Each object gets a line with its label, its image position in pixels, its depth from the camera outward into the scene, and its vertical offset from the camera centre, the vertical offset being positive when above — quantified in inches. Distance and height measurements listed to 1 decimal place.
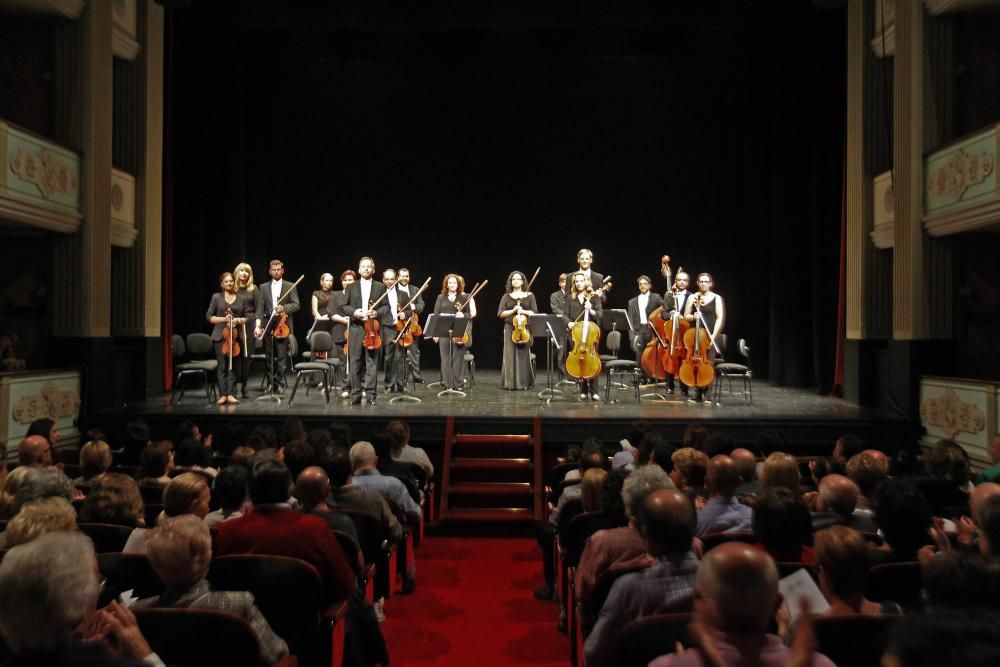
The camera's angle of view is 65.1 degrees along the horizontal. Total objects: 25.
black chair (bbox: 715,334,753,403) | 351.9 -13.8
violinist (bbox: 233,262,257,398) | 343.3 +22.8
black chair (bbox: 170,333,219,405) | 350.3 -9.9
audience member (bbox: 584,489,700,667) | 91.4 -28.0
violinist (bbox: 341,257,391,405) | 350.3 +9.5
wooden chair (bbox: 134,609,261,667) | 78.5 -30.2
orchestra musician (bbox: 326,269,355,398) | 358.3 +8.1
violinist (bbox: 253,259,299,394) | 346.0 +13.2
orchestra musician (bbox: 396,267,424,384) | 387.2 +16.6
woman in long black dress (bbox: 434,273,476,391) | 399.2 -3.6
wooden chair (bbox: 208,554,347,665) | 101.1 -32.2
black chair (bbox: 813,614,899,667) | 76.6 -29.3
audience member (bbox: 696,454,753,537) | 129.1 -27.9
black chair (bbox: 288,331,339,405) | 343.3 -11.4
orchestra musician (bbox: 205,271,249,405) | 341.1 +4.7
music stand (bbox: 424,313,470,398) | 340.8 +5.3
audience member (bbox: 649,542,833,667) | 62.8 -21.9
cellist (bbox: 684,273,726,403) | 338.3 +14.1
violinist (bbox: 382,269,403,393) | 361.7 -3.0
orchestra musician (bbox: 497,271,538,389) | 389.4 -8.3
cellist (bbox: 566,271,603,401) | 353.7 +16.3
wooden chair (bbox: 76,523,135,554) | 116.0 -29.5
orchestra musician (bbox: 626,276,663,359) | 410.6 +14.4
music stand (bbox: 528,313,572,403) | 340.2 +5.5
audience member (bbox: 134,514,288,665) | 84.7 -26.3
